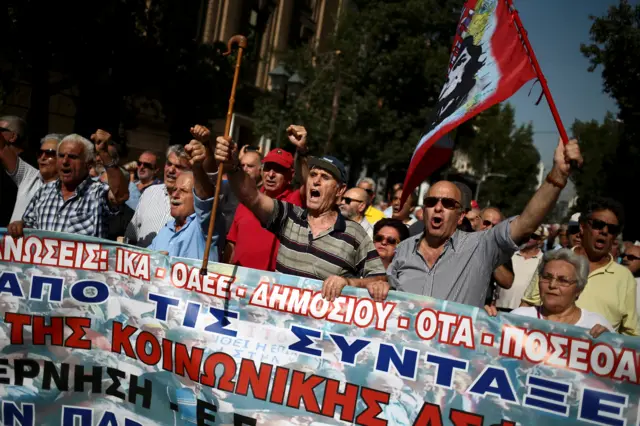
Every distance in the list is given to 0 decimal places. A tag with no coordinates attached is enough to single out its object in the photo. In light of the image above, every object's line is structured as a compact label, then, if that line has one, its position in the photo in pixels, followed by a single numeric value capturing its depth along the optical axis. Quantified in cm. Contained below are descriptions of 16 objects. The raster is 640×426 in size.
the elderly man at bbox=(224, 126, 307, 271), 415
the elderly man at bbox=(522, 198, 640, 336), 411
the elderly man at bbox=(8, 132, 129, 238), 414
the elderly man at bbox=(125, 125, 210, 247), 480
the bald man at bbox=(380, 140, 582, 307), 311
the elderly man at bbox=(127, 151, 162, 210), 656
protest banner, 293
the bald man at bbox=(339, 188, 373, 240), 645
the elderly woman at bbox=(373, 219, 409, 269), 496
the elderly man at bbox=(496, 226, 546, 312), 637
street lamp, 1347
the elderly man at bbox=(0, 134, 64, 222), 459
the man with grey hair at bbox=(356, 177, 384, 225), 801
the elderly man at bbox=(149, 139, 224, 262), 360
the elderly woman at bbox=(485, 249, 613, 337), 338
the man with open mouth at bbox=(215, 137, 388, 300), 340
